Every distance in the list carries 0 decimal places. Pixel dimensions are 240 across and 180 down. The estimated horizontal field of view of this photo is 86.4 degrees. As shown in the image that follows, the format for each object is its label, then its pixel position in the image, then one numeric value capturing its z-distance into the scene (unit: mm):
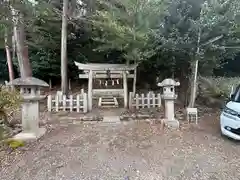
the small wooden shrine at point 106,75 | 4499
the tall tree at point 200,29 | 3483
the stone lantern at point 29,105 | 2785
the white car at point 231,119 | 2673
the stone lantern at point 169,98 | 3358
